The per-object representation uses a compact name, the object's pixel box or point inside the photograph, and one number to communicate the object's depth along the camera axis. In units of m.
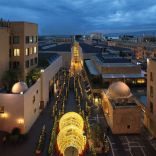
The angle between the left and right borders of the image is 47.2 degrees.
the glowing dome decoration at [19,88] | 25.15
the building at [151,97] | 24.37
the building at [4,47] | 29.39
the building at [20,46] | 31.96
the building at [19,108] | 24.15
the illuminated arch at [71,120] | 21.10
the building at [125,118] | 25.43
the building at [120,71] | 38.45
